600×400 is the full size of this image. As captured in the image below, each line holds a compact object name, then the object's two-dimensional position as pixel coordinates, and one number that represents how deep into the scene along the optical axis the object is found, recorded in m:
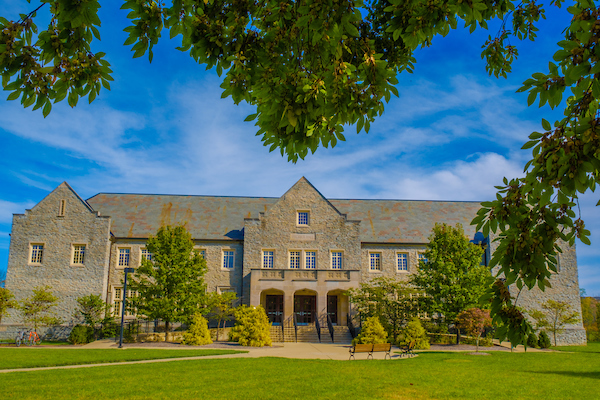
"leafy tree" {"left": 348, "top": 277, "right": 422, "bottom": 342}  27.45
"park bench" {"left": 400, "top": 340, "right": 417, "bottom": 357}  20.16
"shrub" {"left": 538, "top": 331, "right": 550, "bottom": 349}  27.24
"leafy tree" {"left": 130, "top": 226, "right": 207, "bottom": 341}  26.61
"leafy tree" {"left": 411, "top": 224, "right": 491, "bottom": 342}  26.53
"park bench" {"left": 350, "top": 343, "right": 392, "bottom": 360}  18.95
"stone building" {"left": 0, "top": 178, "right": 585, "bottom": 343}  31.09
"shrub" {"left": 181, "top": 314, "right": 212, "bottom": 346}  24.95
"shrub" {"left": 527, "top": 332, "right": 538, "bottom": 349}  27.07
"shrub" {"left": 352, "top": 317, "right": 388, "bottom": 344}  23.89
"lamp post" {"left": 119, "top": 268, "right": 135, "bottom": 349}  24.59
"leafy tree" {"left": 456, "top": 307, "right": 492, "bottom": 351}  23.58
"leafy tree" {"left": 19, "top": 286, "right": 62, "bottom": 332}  27.63
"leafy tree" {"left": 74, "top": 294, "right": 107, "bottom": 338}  28.70
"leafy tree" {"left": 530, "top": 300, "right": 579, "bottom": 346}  29.97
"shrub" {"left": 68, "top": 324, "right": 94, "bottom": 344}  26.28
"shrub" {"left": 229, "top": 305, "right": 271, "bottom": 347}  24.38
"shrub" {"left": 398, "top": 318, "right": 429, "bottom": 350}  24.30
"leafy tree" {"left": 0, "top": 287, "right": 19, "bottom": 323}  27.45
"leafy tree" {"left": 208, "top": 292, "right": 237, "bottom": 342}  28.27
